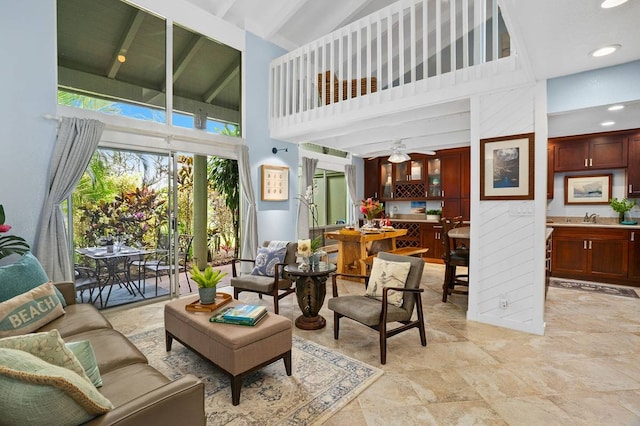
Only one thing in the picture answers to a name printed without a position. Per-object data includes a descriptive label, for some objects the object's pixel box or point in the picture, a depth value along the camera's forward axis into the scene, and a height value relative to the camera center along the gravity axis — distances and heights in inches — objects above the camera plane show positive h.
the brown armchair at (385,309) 103.5 -35.7
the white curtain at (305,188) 251.6 +15.9
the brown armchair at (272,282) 144.7 -35.4
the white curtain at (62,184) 131.0 +10.9
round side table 128.3 -35.4
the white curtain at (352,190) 309.0 +17.0
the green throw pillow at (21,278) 88.7 -20.3
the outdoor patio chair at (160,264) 172.2 -30.7
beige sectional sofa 44.8 -33.1
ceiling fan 211.9 +37.1
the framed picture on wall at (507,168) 127.0 +16.0
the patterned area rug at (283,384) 77.7 -51.0
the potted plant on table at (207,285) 103.2 -25.2
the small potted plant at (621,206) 201.8 -0.7
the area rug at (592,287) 180.4 -50.5
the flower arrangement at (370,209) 224.5 -1.5
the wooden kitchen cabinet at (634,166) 197.6 +24.6
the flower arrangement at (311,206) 223.9 +1.2
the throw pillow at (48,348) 47.8 -21.4
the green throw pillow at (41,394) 37.0 -22.9
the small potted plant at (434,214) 284.8 -7.0
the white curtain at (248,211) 205.3 -2.1
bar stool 163.8 -28.9
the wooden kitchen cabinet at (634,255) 189.9 -30.6
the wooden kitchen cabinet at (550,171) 223.9 +24.7
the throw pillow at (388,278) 114.7 -26.8
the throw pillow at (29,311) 80.5 -27.8
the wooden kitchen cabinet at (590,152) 202.7 +35.9
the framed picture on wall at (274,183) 218.5 +18.0
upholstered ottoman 81.9 -37.7
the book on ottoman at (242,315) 90.1 -31.6
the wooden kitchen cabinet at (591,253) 194.4 -31.3
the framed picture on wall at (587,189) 212.8 +11.1
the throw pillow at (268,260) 162.4 -27.3
